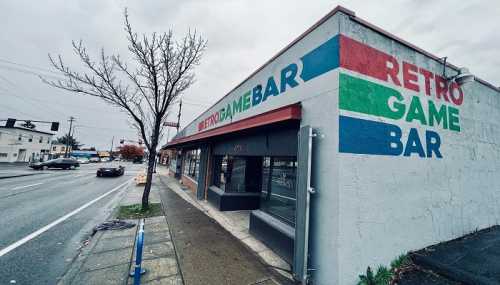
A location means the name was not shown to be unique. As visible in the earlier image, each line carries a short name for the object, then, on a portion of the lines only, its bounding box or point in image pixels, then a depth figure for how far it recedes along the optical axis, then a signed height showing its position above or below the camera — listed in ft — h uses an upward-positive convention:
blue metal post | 9.55 -5.08
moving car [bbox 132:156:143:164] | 224.94 -6.84
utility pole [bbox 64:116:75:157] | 171.53 +27.49
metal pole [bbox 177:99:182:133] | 86.05 +17.45
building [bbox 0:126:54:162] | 117.50 +3.41
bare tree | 24.20 +9.89
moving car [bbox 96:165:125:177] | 65.82 -6.18
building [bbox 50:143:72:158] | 201.80 +2.40
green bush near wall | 10.86 -6.06
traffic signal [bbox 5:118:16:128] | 64.84 +8.76
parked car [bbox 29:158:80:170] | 78.25 -5.25
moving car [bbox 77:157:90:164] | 148.96 -6.62
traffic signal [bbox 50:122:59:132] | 77.74 +9.62
